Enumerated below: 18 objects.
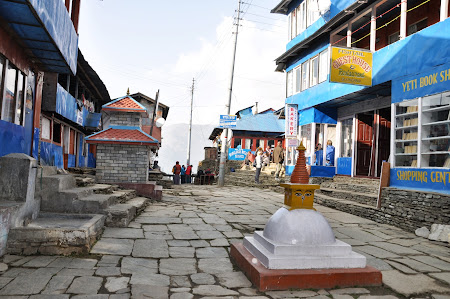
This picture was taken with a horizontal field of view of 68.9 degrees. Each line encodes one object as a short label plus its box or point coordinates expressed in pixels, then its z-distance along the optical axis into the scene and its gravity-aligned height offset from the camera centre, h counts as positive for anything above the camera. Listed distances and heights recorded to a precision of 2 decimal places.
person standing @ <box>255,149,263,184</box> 16.36 +0.02
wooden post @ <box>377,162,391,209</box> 8.42 -0.18
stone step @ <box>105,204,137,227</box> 6.28 -1.16
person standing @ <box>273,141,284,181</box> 17.02 +0.37
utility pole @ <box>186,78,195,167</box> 35.86 +3.64
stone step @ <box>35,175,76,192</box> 6.01 -0.54
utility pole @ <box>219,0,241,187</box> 17.00 +0.24
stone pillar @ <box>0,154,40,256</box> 4.96 -0.45
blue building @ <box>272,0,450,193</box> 7.47 +2.46
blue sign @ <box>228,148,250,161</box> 30.12 +0.79
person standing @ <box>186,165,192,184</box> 24.24 -1.04
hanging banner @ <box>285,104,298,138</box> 14.88 +1.95
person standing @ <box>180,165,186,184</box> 23.95 -1.32
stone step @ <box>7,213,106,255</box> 4.54 -1.21
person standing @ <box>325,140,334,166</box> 13.11 +0.54
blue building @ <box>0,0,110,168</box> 5.66 +2.17
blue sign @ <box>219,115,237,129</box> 15.59 +1.94
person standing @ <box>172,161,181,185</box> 21.09 -0.93
